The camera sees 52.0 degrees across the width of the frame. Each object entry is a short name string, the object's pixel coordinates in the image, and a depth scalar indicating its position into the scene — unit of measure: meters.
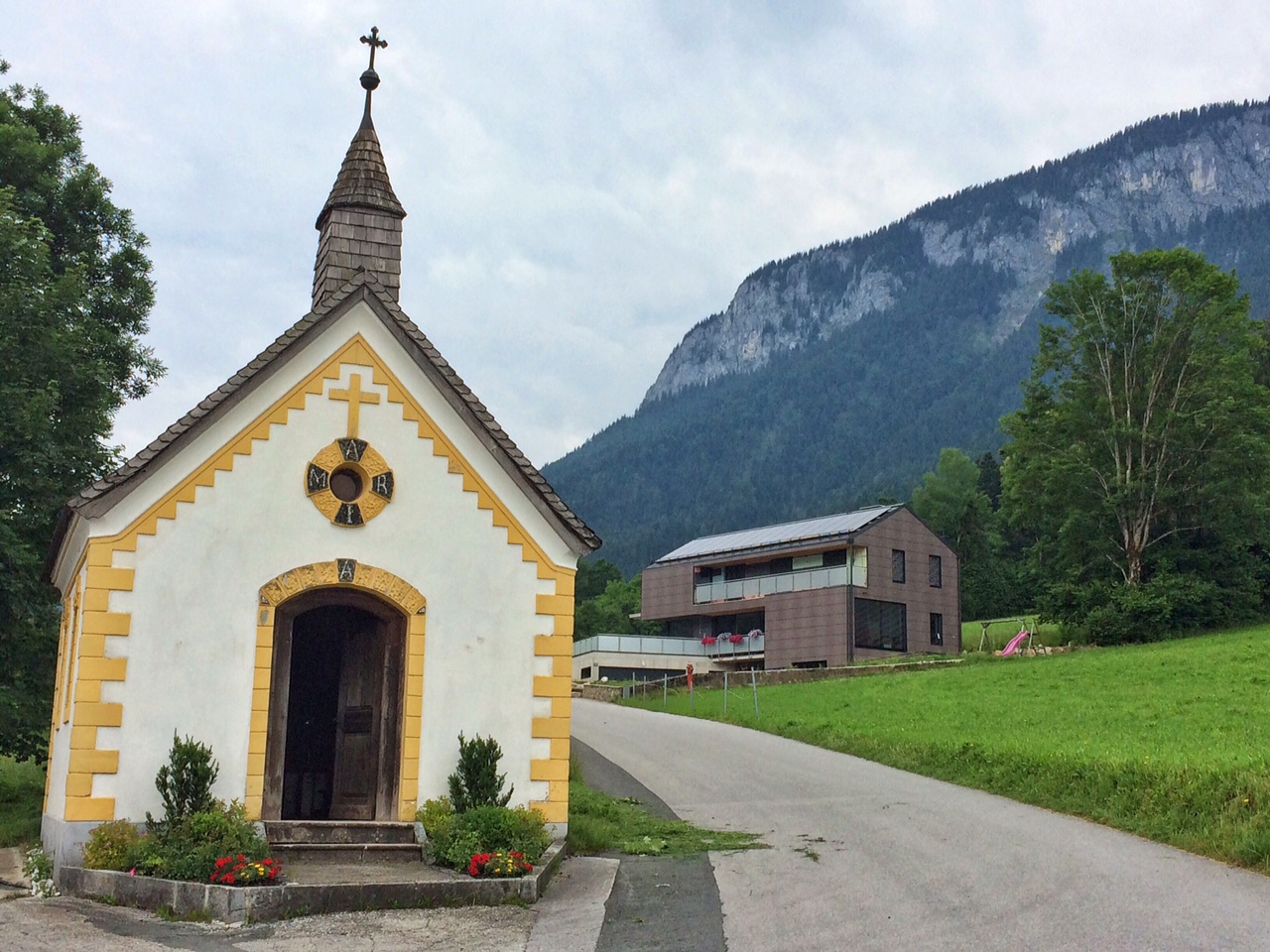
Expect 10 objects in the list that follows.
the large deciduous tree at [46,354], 20.83
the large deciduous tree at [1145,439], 44.56
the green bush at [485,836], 12.95
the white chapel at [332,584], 13.50
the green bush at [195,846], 11.88
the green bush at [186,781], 13.07
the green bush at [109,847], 12.56
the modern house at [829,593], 53.34
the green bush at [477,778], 14.21
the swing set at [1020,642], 43.78
